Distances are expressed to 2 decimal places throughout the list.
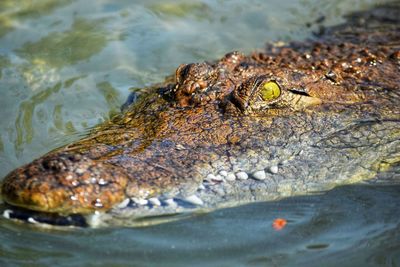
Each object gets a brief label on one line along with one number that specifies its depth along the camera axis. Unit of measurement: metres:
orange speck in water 8.45
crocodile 7.66
